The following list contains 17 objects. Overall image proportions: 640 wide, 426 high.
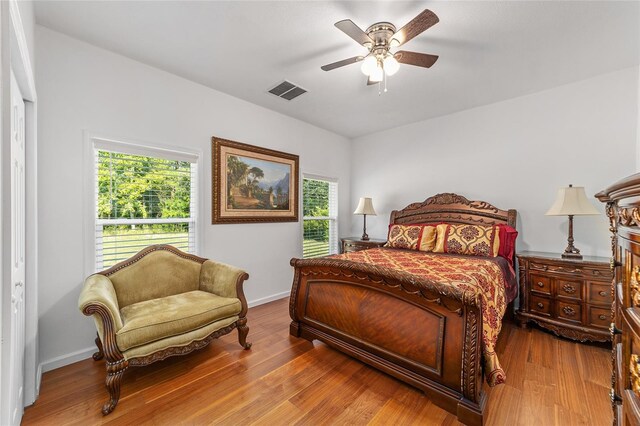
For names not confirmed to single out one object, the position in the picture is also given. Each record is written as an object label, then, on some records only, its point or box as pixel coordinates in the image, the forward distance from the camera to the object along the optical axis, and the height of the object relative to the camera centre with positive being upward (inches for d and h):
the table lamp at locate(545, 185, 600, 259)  108.6 +1.4
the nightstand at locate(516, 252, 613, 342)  101.9 -33.9
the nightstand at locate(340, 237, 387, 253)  169.5 -21.5
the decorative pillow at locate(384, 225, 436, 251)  140.6 -14.4
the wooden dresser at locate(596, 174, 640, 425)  29.8 -11.5
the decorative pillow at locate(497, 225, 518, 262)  125.5 -15.1
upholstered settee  70.9 -31.7
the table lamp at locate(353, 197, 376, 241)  177.8 +1.6
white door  59.7 -10.5
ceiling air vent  122.8 +56.9
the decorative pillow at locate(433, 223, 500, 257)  125.2 -14.2
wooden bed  66.2 -34.5
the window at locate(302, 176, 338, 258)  177.2 -4.1
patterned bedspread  68.7 -20.8
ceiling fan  76.0 +48.4
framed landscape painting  130.6 +14.2
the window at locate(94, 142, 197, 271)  100.0 +4.0
